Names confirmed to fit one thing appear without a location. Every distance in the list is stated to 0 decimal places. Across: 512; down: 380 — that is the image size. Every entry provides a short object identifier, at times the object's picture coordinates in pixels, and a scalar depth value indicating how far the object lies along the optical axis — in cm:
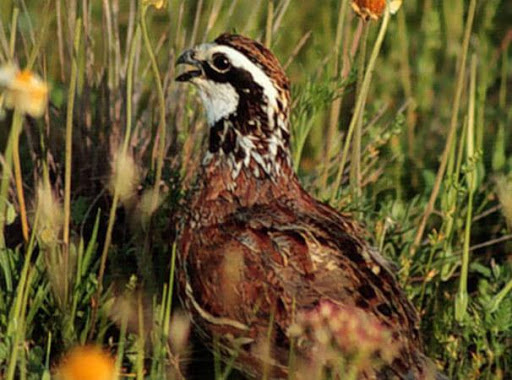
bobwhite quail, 730
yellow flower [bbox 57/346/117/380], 522
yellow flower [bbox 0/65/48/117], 562
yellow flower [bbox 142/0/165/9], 662
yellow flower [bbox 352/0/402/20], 734
